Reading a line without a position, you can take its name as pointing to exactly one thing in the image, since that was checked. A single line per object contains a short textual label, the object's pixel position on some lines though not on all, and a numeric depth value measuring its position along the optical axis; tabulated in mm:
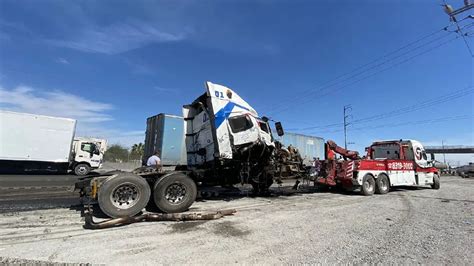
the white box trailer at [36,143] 19656
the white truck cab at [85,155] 22250
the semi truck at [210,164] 6719
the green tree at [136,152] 50016
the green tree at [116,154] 47312
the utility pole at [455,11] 13953
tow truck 12648
